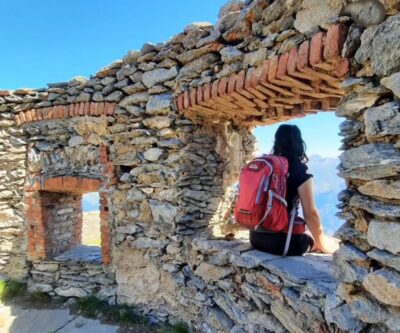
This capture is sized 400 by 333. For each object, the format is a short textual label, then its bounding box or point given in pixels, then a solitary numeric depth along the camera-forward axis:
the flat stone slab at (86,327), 3.65
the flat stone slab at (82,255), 4.46
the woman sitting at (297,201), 2.61
